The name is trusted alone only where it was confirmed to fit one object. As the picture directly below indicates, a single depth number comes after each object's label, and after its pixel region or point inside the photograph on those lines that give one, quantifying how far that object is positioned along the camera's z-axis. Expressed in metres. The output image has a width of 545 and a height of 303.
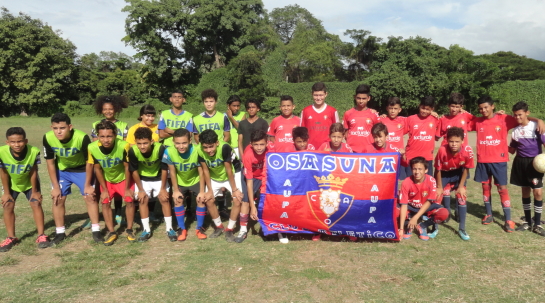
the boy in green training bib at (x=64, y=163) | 5.34
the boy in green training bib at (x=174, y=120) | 6.49
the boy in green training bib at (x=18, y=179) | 5.13
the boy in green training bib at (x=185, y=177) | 5.42
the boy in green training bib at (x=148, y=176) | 5.39
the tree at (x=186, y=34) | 39.16
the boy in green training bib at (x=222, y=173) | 5.46
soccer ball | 5.40
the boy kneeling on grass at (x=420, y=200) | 5.33
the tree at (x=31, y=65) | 37.81
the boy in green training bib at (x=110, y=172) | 5.28
